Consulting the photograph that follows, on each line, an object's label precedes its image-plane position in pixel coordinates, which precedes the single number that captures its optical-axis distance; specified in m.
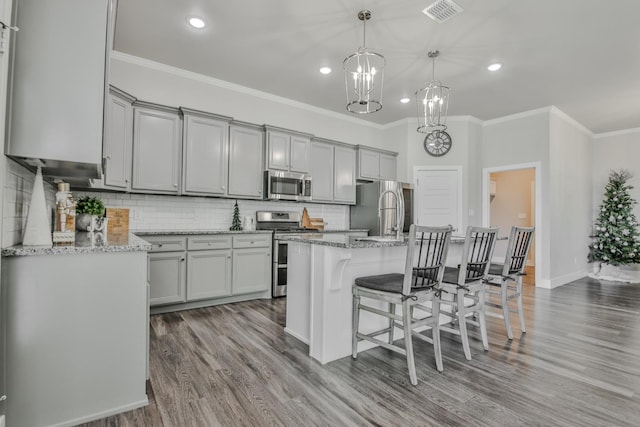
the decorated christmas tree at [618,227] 5.86
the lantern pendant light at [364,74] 2.68
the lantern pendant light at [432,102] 3.64
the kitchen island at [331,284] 2.33
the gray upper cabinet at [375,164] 5.64
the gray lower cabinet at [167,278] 3.41
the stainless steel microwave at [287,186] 4.48
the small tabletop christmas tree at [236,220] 4.41
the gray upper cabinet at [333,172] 5.11
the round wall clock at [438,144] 5.80
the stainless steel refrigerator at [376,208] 5.21
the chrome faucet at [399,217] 2.57
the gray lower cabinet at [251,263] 3.96
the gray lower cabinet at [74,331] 1.47
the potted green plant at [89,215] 2.71
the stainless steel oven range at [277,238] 4.25
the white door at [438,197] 5.77
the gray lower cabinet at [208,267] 3.64
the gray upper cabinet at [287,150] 4.52
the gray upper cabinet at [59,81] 1.50
